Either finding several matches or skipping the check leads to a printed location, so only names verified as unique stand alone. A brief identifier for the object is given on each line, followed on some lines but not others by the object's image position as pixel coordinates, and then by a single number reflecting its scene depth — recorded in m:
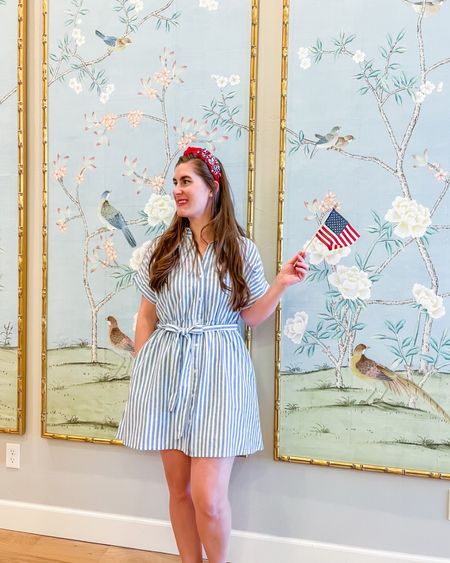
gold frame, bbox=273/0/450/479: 2.01
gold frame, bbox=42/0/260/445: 2.07
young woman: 1.83
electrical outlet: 2.40
